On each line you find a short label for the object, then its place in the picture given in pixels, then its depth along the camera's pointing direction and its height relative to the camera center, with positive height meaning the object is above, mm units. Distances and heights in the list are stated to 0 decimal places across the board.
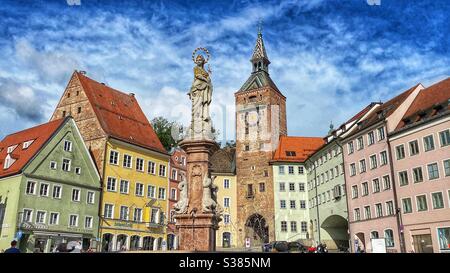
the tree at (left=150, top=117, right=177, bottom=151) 61719 +18932
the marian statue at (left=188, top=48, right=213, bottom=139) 18328 +6963
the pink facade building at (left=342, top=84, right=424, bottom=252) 39344 +8297
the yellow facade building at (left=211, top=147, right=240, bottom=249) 63544 +9748
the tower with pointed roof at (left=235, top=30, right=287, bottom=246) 63781 +17534
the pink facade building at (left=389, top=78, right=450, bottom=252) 33469 +7352
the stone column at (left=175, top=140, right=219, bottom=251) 16453 +1881
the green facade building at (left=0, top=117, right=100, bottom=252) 34656 +6284
